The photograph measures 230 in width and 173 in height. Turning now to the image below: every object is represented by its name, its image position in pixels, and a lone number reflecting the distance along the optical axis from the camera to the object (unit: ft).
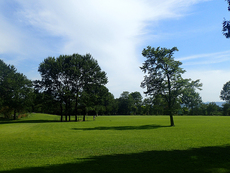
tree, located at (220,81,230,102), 399.03
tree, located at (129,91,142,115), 475.72
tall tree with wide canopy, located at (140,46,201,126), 111.45
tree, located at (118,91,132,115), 480.64
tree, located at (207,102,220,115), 387.55
